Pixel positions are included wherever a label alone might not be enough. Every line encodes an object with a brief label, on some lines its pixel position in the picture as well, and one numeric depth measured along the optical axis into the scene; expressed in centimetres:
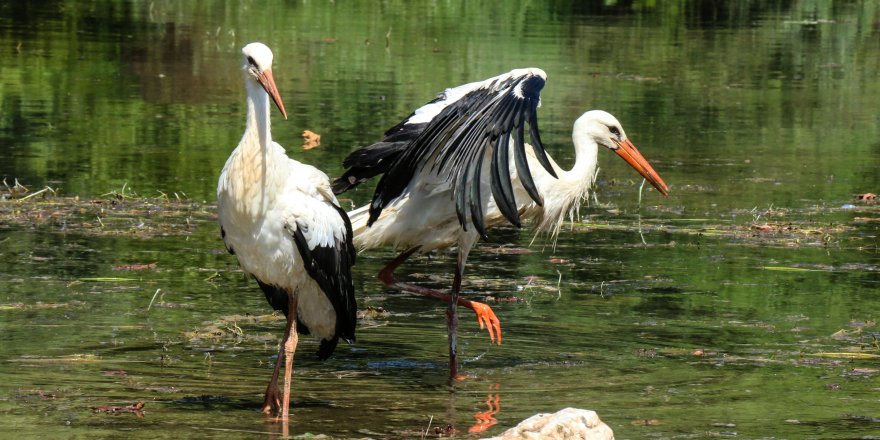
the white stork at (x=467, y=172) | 1358
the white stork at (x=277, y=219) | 1230
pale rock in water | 1005
